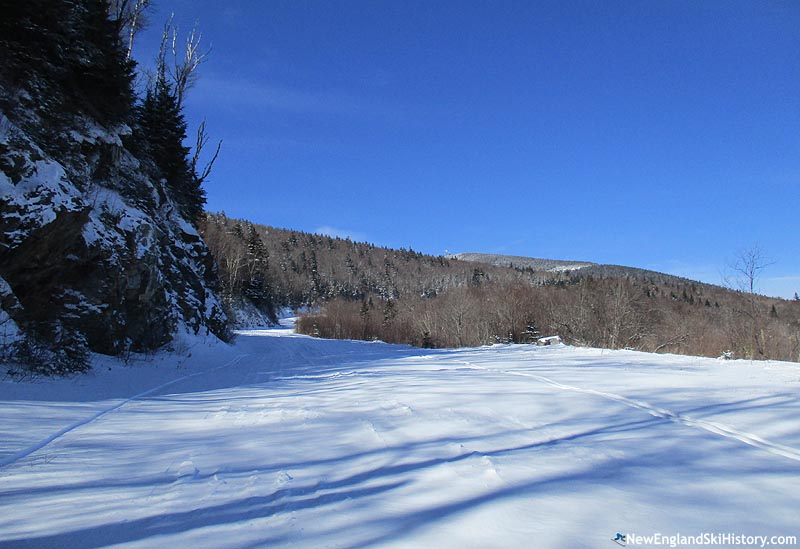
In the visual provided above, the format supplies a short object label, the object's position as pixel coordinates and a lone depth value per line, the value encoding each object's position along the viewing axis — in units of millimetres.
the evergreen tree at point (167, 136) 20438
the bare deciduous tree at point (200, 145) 27406
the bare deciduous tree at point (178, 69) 24938
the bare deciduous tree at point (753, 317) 22281
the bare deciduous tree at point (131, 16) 20375
